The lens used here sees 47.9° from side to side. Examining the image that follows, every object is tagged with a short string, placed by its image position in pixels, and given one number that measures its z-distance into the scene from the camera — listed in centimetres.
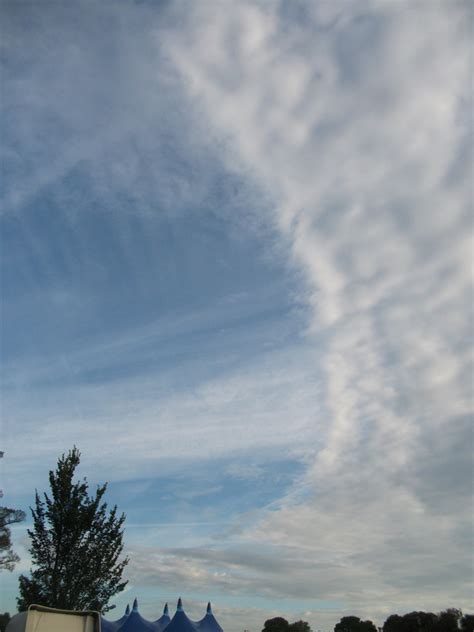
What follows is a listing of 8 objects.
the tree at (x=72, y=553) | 2420
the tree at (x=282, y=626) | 8888
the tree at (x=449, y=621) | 5719
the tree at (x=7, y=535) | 3006
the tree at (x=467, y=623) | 5409
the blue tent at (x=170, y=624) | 3566
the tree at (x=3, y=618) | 4612
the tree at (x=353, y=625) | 7606
